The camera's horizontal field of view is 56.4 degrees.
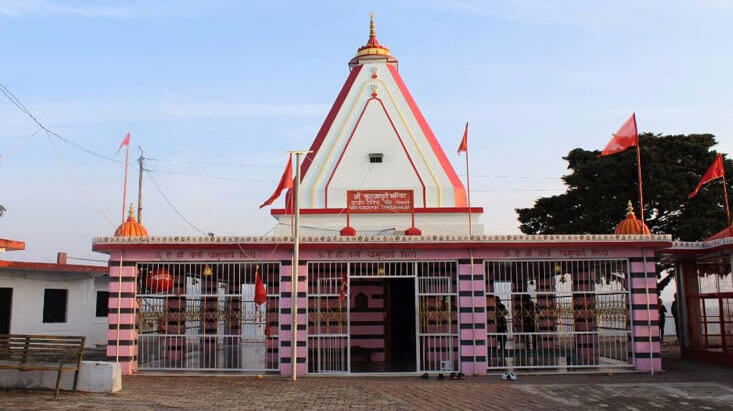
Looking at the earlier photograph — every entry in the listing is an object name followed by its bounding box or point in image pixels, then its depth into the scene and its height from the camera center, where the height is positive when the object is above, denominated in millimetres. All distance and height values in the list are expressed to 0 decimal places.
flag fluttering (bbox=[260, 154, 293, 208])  14844 +2676
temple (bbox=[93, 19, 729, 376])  14844 +512
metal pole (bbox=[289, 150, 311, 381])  14141 +372
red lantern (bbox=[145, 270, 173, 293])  15211 +560
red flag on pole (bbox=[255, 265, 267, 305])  14414 +293
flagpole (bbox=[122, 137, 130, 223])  17458 +2782
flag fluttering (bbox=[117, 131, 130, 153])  17728 +4256
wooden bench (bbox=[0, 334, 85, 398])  11486 -776
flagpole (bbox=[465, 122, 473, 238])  17512 +2373
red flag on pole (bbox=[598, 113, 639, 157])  16500 +4024
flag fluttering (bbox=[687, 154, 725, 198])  18156 +3530
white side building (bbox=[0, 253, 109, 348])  19766 +232
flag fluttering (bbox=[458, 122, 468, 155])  17219 +4064
